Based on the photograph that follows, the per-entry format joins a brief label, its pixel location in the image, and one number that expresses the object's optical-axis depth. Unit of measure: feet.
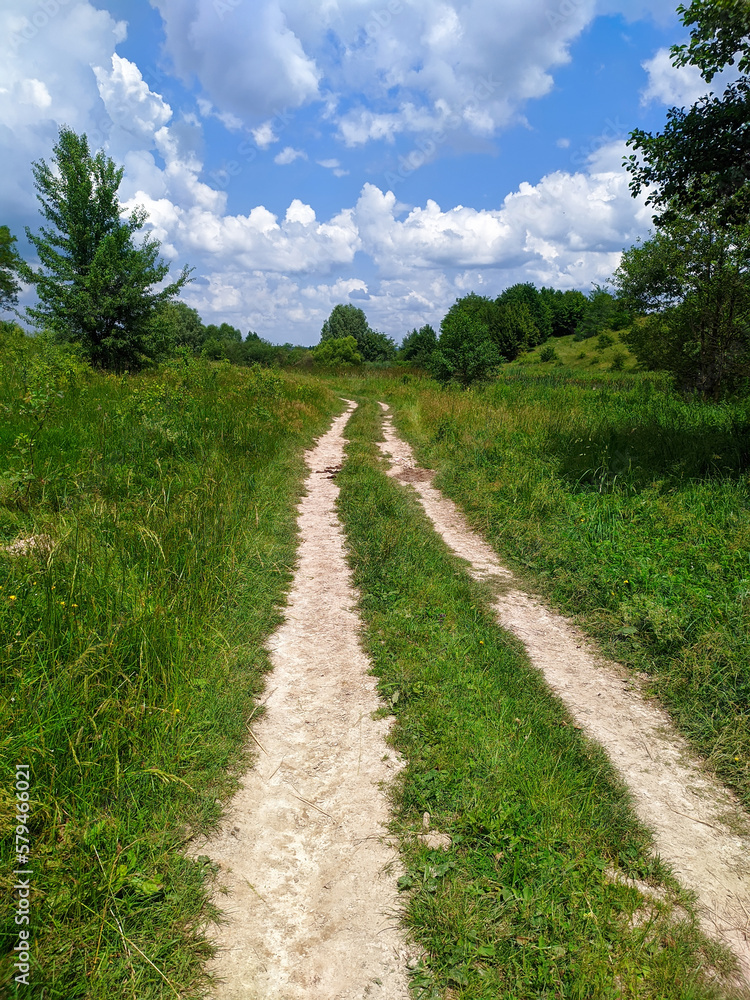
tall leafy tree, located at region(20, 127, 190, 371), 53.88
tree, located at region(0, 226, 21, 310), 138.21
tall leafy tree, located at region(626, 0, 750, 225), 21.47
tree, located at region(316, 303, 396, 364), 280.51
